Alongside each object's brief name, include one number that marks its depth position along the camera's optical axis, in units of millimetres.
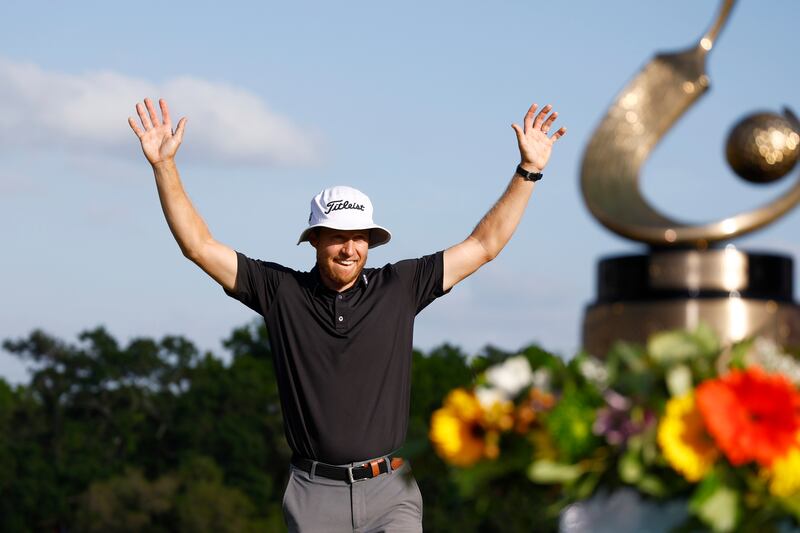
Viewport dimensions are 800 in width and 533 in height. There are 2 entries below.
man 13172
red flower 7570
